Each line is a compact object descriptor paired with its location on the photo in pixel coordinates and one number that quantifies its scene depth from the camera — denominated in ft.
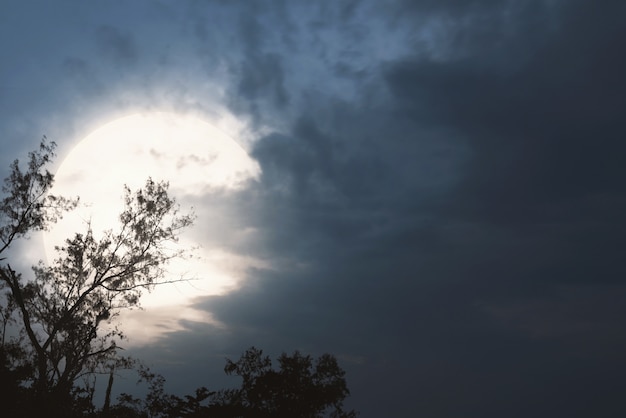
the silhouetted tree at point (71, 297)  120.16
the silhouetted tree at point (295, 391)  78.59
